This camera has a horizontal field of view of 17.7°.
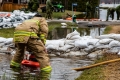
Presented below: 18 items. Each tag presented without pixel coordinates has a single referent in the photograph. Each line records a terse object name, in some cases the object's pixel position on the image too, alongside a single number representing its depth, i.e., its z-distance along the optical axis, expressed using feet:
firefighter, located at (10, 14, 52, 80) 28.12
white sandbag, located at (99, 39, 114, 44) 40.86
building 121.21
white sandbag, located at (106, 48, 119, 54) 38.84
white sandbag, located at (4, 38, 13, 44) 44.09
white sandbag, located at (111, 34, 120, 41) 41.33
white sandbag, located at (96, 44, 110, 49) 40.50
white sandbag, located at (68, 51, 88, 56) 40.52
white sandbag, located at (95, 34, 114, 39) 42.10
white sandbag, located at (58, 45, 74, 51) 41.52
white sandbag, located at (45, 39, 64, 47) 42.14
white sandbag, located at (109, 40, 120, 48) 39.93
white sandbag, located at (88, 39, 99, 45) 41.21
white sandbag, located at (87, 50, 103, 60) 38.87
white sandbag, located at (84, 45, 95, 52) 40.91
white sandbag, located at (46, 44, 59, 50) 41.50
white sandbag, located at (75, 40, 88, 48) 41.01
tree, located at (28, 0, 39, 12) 102.37
